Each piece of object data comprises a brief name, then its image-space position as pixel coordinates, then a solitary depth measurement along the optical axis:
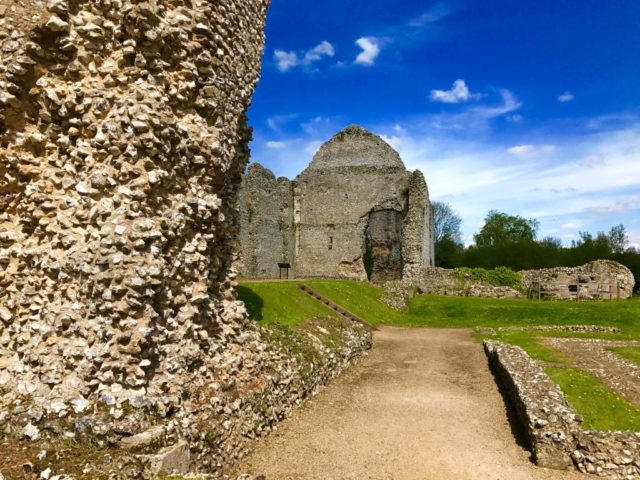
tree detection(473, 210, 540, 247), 66.69
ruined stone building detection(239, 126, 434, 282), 32.72
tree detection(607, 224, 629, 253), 54.03
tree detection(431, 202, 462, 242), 65.00
